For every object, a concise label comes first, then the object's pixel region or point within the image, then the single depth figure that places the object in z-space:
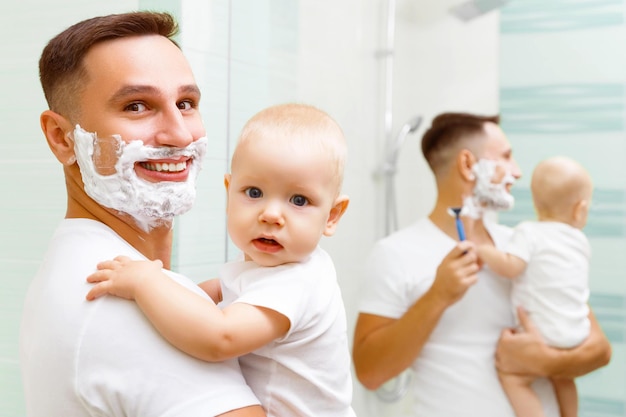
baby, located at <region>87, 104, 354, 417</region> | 0.88
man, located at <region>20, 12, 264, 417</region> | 0.79
